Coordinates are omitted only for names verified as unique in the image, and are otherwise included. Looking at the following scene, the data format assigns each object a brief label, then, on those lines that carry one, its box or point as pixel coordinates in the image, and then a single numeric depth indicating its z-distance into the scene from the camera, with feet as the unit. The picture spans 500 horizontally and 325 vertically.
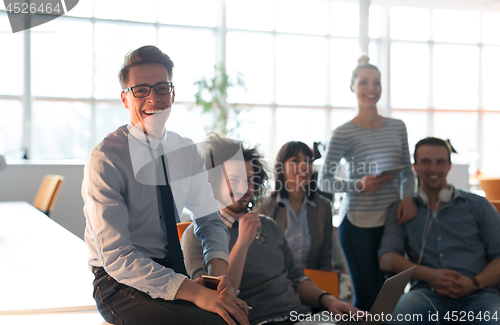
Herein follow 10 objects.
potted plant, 22.40
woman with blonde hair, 6.68
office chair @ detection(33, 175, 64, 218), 12.37
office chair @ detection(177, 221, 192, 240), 5.52
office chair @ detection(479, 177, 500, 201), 17.58
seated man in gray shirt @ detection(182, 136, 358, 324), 5.08
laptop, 4.48
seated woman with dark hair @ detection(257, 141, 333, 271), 7.48
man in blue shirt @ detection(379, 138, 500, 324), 5.98
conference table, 4.05
